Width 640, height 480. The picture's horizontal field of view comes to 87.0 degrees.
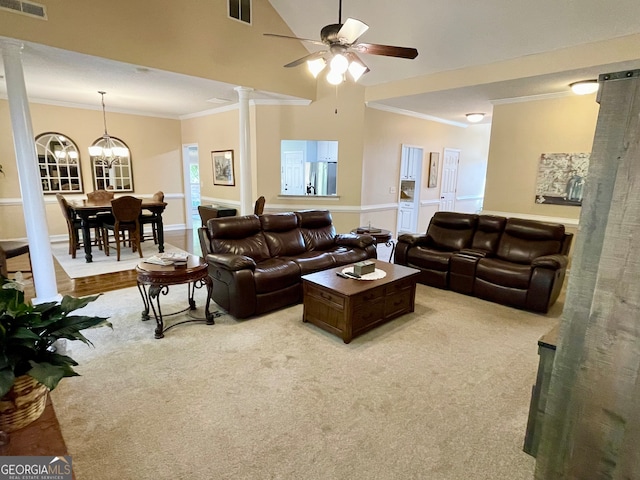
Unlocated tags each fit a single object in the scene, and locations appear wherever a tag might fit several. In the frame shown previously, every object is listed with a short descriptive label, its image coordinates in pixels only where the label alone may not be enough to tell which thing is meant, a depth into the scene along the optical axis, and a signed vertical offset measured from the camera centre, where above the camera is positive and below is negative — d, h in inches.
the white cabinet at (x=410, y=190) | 297.4 -13.4
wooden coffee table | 116.0 -45.4
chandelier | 264.8 +13.8
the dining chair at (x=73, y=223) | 215.4 -34.9
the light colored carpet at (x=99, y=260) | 194.2 -57.6
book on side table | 121.3 -32.4
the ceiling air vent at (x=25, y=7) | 125.1 +59.3
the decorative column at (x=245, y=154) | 207.9 +11.2
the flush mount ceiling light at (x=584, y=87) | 169.8 +46.3
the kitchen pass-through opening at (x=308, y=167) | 273.9 +4.5
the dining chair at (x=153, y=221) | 228.4 -34.5
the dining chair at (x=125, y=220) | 205.9 -31.4
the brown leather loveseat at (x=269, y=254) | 132.6 -38.0
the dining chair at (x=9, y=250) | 142.9 -36.3
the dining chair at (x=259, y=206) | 227.9 -22.7
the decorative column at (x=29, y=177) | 126.8 -4.0
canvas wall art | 195.9 +0.2
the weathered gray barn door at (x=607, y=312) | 41.5 -17.2
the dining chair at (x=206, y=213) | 266.1 -33.2
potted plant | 40.7 -22.8
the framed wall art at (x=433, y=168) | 305.6 +6.7
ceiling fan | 109.7 +43.0
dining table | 205.6 -25.8
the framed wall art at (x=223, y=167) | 277.6 +3.3
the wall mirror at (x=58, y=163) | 258.2 +3.8
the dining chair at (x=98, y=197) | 234.2 -19.7
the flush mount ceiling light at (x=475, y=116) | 264.8 +46.5
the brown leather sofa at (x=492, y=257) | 145.6 -39.5
